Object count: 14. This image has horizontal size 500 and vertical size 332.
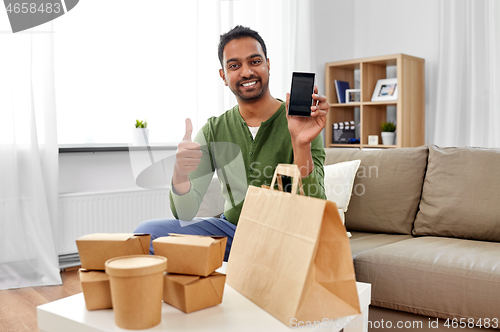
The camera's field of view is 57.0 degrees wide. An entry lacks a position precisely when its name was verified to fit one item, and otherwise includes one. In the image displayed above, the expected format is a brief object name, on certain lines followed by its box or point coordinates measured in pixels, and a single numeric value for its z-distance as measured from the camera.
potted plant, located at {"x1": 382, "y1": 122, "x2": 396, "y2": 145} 3.78
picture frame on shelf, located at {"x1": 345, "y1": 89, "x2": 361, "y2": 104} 3.97
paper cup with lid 0.73
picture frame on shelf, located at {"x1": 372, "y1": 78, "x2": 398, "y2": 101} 3.69
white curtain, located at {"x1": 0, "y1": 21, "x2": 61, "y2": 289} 2.44
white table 0.78
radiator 2.67
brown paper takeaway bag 0.77
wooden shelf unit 3.59
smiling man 1.48
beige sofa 1.40
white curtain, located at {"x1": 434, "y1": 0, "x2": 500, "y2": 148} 3.35
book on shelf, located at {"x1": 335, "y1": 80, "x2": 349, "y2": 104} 3.99
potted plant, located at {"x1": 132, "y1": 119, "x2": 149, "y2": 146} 2.91
